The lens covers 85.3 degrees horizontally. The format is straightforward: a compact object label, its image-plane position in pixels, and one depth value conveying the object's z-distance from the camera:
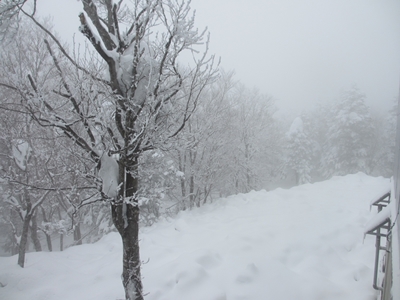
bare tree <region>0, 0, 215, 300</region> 3.01
